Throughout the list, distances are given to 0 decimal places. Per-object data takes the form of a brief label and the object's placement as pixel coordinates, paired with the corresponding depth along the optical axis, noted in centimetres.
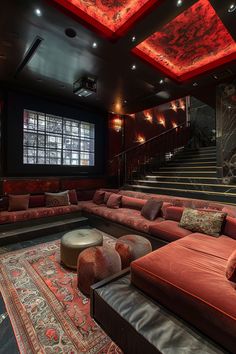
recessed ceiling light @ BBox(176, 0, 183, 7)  202
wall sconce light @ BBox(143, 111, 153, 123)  693
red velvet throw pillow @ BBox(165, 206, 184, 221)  302
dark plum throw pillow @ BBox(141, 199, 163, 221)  332
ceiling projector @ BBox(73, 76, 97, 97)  362
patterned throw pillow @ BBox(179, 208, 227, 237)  243
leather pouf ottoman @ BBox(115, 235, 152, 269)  197
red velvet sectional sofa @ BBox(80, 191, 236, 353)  109
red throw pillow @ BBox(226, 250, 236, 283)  136
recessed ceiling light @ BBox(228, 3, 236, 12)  209
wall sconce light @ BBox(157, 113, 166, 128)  742
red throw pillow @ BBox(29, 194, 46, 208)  406
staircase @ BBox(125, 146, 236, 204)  365
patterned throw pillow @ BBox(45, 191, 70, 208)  416
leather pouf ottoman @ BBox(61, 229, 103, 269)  238
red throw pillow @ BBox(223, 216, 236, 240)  236
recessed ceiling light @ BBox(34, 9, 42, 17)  211
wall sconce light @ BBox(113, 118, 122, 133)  623
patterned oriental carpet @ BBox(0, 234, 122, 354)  138
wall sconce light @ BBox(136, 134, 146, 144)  675
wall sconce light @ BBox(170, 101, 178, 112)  796
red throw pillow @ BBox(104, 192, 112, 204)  456
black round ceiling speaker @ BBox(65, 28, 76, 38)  240
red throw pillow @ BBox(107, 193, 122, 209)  421
